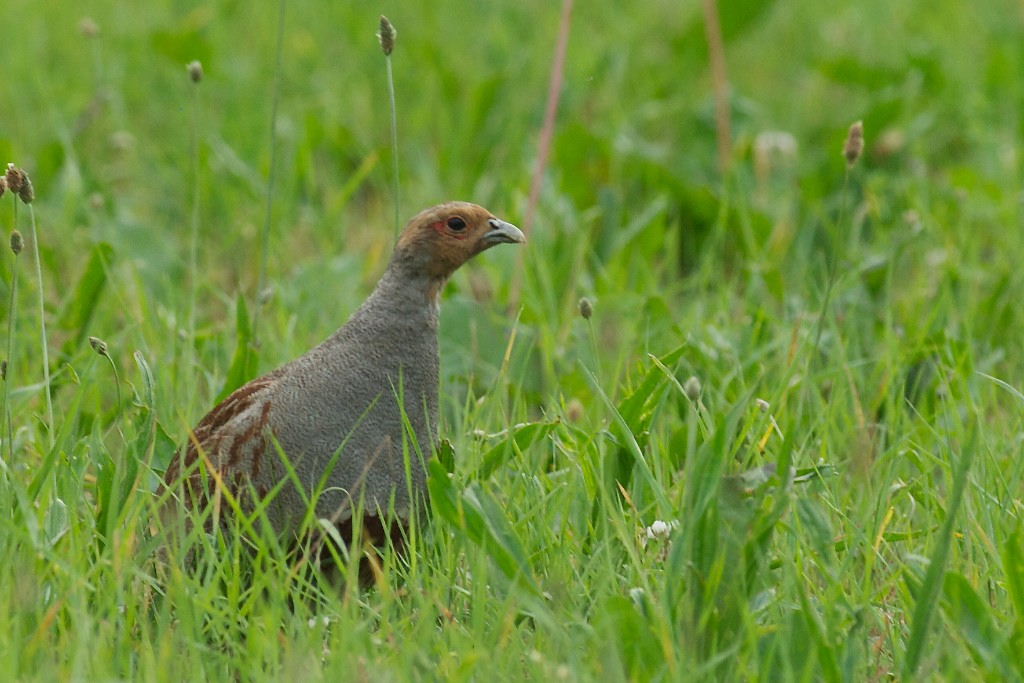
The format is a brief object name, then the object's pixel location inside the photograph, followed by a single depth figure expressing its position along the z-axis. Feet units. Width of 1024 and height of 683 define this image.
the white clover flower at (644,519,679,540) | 21.18
